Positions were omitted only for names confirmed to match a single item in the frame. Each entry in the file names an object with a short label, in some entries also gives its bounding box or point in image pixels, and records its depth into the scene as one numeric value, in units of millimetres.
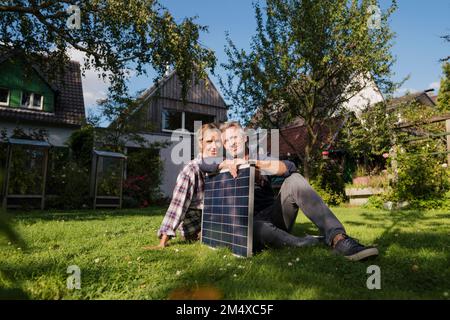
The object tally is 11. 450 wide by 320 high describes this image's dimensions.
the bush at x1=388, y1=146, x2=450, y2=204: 8750
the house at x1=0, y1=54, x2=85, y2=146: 15117
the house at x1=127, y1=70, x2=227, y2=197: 17688
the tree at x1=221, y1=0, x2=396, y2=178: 11477
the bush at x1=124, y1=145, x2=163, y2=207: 12567
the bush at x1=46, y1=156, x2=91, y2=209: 10367
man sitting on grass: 2697
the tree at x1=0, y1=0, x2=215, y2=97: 8547
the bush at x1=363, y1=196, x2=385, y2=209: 9345
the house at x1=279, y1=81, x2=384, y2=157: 13031
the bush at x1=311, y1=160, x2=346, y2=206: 11367
